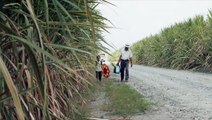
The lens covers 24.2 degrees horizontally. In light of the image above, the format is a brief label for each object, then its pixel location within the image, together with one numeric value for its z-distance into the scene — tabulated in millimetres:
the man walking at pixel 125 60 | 16938
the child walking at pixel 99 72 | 14089
